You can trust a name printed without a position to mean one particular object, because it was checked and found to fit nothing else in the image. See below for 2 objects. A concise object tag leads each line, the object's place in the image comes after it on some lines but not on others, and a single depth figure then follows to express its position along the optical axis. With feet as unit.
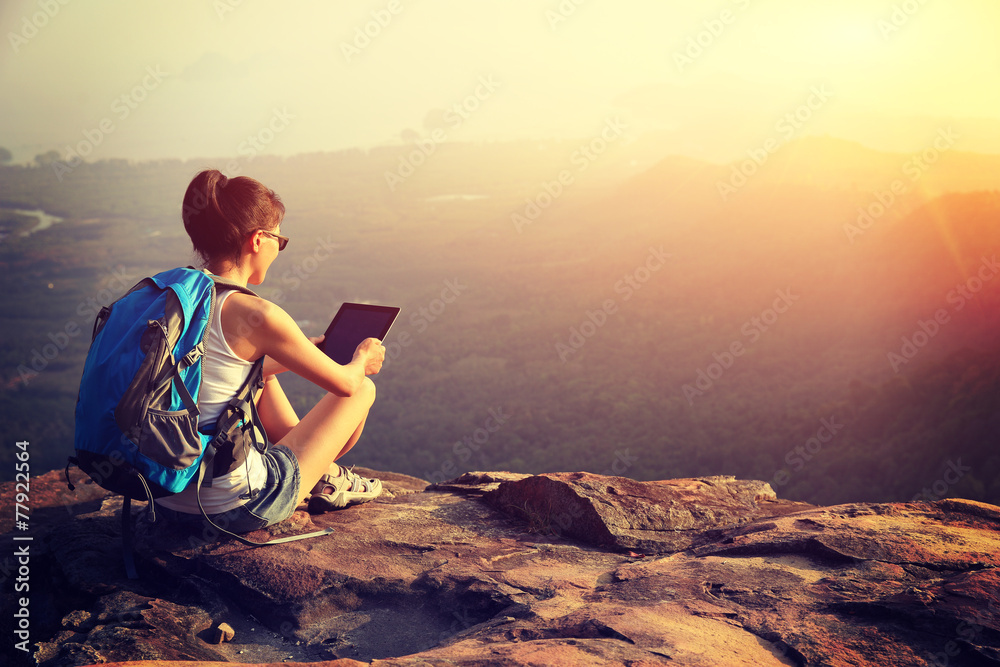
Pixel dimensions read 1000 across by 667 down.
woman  9.36
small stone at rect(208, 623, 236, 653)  9.32
